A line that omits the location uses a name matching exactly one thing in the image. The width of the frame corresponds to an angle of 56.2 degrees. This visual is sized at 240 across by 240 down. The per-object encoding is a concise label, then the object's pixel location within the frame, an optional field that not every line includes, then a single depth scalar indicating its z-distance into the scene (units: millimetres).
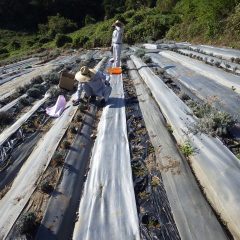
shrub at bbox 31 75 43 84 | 8425
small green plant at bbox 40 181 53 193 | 3350
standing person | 7735
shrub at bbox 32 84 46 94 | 7507
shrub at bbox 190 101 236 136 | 3800
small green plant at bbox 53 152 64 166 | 3856
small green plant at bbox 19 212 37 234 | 2811
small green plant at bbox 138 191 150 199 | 3073
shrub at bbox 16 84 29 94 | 7818
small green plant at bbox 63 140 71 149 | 4240
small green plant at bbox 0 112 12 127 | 5734
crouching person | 5613
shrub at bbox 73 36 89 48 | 18876
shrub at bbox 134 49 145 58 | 10260
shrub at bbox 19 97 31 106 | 6735
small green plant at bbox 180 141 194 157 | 3558
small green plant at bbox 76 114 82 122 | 5153
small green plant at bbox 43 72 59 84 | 8272
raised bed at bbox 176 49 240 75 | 6653
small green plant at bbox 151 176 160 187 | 3201
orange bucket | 8010
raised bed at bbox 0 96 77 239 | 3088
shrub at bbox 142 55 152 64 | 9143
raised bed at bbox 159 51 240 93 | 5555
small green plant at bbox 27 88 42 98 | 7234
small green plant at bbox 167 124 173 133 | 4246
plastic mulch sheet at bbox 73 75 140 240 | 2698
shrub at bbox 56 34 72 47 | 20344
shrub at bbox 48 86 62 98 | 6900
